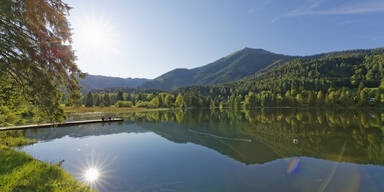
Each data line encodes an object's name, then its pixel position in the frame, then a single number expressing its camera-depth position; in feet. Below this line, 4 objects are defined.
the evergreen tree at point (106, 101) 443.73
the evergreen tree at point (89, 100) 402.89
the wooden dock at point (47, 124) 111.18
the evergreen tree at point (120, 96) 517.43
